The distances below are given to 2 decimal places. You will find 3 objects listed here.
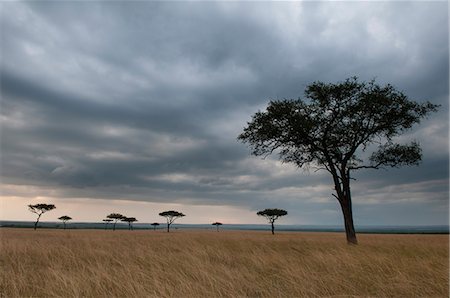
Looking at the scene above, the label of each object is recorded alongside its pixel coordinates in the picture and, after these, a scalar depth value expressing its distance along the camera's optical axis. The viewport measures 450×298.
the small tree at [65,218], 156.38
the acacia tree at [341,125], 24.88
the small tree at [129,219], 155.71
